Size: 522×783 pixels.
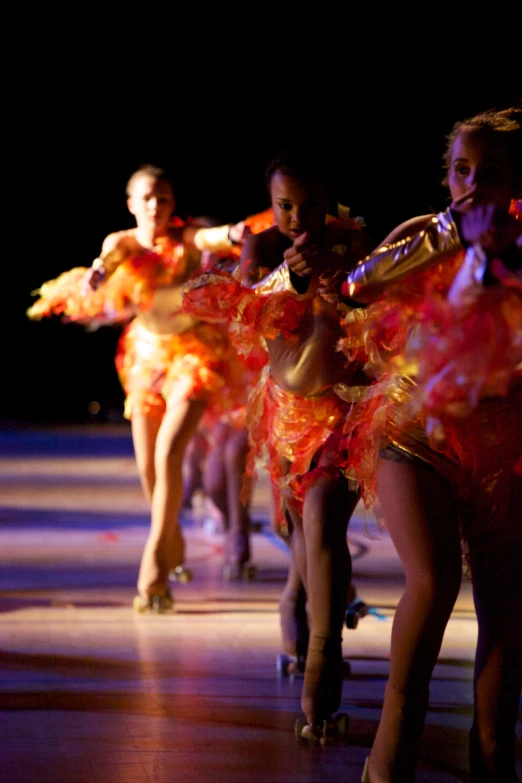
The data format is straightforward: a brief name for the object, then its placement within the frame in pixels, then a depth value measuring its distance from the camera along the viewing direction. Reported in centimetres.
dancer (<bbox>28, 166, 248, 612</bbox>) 1181
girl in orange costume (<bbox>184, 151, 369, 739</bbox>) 747
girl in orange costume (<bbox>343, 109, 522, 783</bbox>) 555
